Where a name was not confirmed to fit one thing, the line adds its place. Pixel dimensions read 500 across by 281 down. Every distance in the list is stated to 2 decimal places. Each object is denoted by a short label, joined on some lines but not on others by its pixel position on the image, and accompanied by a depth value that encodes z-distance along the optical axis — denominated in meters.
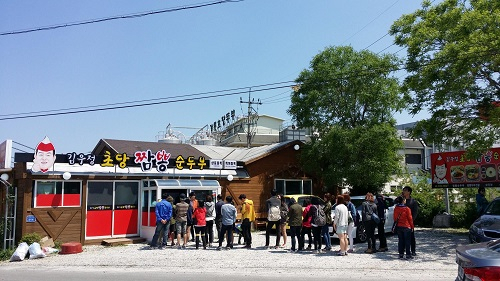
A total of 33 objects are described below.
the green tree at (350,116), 20.25
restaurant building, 15.56
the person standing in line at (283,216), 14.02
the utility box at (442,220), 20.45
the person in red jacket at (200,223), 14.24
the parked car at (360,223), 15.04
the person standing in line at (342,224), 12.42
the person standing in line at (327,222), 13.36
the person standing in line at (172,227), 15.44
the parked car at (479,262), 4.89
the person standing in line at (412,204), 12.11
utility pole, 43.33
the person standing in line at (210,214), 14.68
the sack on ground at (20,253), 13.66
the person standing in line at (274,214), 13.97
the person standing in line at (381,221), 13.06
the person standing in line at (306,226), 13.49
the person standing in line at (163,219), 14.97
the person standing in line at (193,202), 14.86
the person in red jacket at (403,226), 11.59
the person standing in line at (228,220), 14.06
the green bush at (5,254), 14.12
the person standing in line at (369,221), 12.80
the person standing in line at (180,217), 14.90
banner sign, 17.97
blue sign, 15.21
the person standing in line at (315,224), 13.21
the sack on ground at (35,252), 13.88
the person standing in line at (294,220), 13.48
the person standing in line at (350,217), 12.91
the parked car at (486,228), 11.92
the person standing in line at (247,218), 14.22
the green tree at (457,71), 13.20
